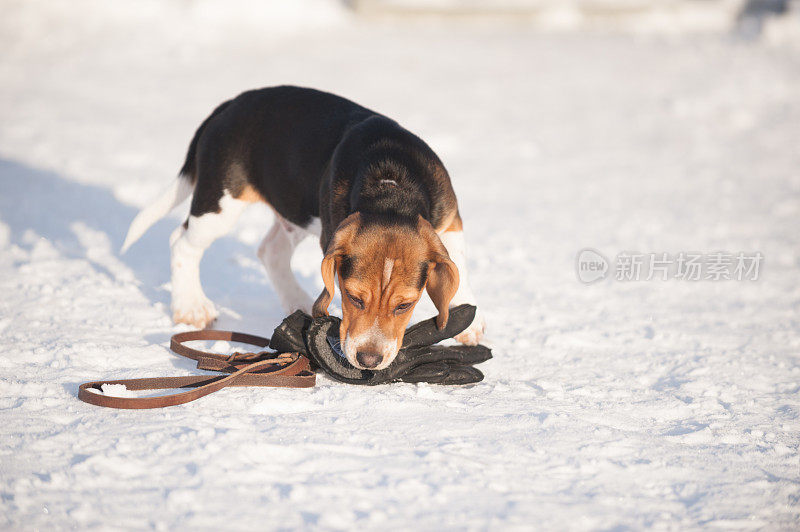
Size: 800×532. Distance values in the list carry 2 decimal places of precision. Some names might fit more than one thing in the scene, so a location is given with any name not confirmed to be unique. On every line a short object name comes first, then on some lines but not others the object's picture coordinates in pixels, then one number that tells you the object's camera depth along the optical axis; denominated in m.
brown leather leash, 7.32
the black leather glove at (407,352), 8.23
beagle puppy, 7.52
